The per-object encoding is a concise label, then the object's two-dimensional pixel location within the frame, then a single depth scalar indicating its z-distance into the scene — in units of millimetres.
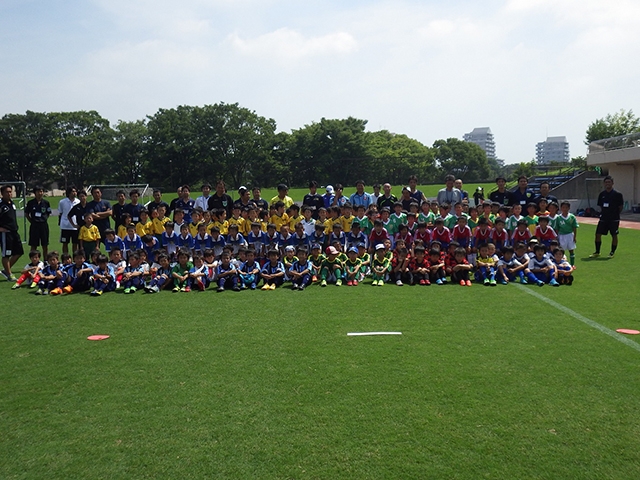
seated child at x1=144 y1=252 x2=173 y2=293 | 9023
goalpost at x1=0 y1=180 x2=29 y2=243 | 30419
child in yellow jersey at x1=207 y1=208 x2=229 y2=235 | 10398
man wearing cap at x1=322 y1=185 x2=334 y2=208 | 12019
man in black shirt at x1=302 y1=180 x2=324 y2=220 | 11852
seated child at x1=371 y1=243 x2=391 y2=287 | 9481
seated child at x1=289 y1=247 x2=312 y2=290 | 9133
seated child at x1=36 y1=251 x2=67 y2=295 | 8859
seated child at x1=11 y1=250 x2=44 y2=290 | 9303
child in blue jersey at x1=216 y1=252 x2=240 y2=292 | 9016
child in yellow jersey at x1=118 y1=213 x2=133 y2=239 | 10053
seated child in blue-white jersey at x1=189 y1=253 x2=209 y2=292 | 9039
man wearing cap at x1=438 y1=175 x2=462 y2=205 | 11453
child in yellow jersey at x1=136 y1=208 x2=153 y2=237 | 10287
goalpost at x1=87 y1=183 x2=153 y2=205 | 32375
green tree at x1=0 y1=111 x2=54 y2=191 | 57812
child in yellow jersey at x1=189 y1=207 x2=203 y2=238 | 10242
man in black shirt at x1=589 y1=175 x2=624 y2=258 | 12156
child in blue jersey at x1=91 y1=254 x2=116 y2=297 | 8836
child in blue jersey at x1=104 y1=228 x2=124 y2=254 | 9848
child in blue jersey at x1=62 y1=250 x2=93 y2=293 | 8984
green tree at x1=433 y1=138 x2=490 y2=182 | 73062
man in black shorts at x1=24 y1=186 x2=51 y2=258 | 10273
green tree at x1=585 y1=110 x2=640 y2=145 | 47000
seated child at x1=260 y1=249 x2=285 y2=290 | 9219
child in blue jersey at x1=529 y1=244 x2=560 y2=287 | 9102
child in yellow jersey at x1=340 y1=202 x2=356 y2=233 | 10859
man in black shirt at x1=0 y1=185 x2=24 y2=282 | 9938
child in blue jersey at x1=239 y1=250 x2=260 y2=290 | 9102
